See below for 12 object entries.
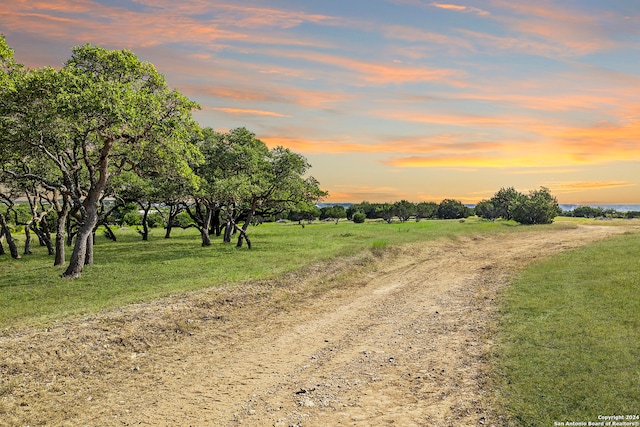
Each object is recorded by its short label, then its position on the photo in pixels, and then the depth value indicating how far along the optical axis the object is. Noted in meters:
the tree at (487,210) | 130.12
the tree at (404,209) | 120.62
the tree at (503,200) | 120.00
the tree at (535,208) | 93.38
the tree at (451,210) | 140.38
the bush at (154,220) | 89.81
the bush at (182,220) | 83.09
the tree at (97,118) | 21.69
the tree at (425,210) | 128.25
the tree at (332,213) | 140.62
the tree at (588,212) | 152.50
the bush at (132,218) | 74.12
